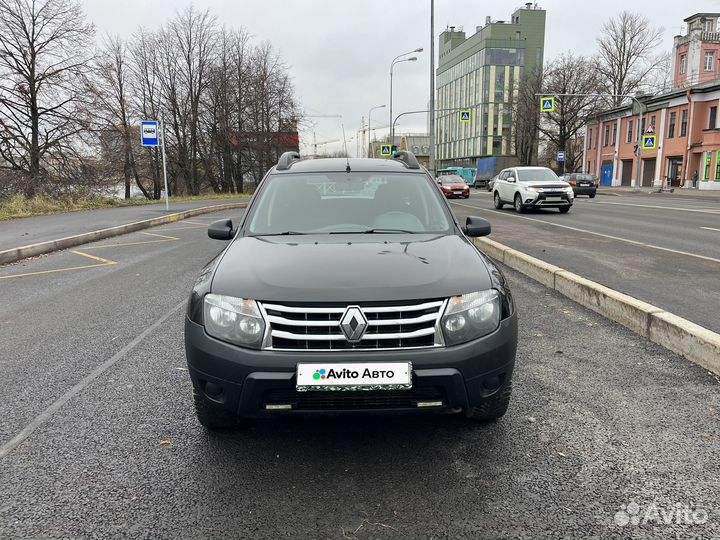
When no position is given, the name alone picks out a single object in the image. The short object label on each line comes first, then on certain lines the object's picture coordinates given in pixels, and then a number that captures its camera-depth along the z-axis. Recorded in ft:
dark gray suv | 8.66
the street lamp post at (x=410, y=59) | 153.54
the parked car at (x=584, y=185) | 118.01
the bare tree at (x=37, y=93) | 84.69
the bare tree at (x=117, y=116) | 92.38
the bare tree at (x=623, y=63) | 196.95
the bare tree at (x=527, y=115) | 207.62
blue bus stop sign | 63.72
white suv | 66.39
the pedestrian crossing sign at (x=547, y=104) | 111.24
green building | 286.46
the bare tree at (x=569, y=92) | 192.54
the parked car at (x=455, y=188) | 111.45
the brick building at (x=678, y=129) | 136.26
